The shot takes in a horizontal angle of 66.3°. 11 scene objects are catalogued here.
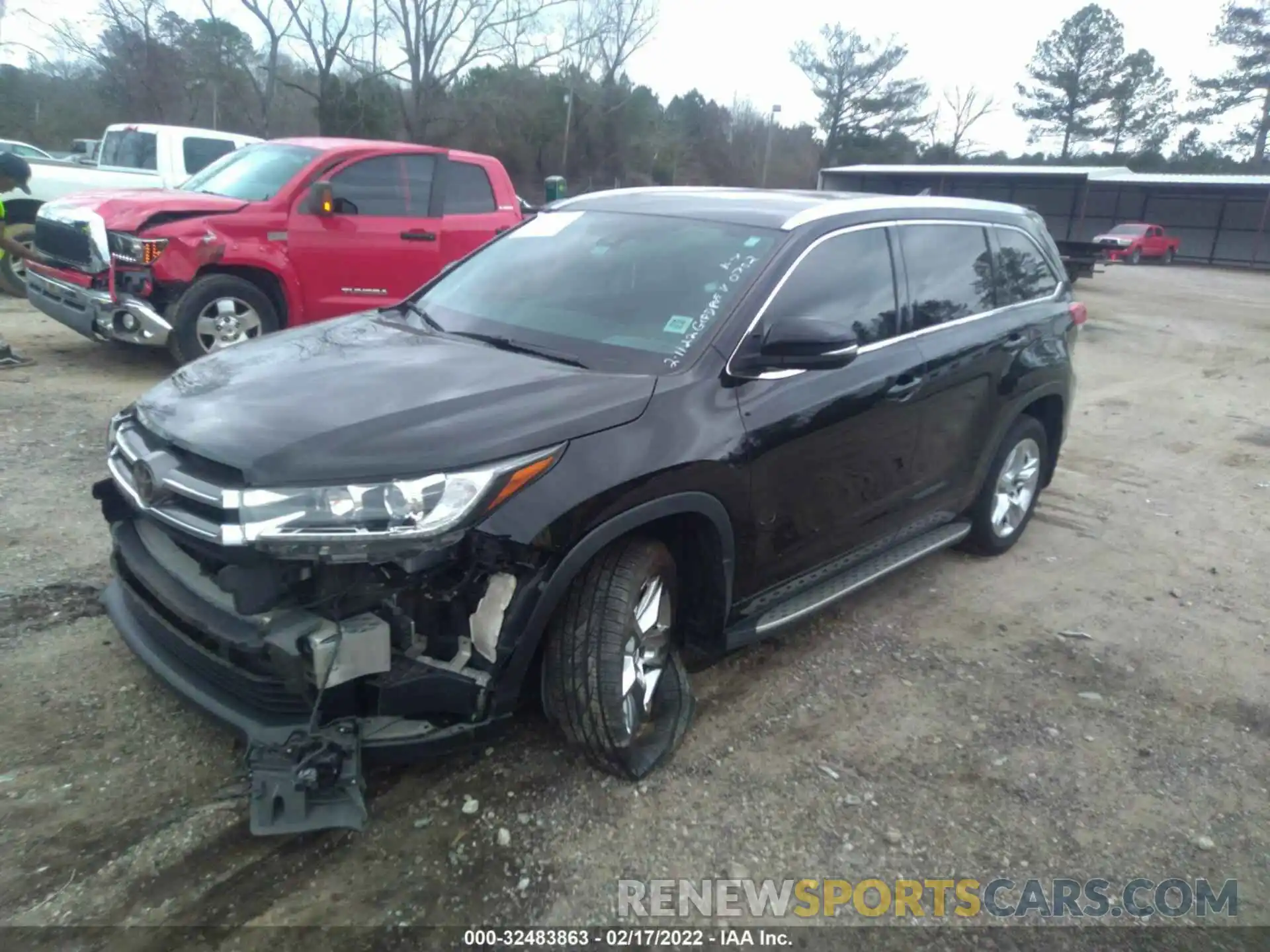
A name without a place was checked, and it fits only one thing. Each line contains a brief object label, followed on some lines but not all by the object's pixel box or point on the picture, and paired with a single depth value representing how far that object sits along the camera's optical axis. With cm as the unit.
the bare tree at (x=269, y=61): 3300
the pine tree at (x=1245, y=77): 4959
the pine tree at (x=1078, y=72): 5491
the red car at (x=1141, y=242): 3284
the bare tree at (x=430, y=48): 3722
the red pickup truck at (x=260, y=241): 701
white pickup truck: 1107
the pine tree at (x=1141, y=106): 5469
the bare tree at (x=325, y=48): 3406
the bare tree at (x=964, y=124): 6034
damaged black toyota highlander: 253
